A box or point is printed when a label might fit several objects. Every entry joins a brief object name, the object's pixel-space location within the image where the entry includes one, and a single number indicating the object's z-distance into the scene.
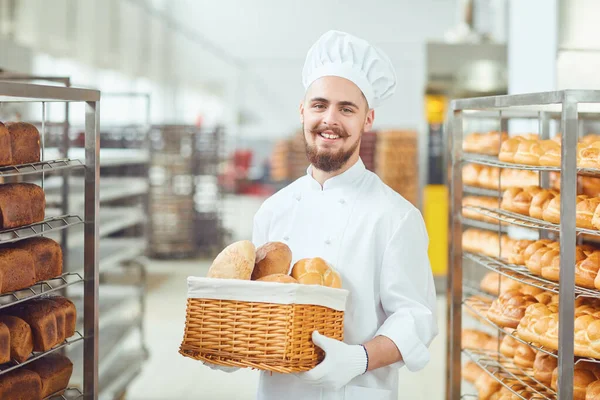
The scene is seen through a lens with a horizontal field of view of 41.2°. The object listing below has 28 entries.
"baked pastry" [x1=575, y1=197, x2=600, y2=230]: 2.40
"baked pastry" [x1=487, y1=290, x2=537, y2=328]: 2.72
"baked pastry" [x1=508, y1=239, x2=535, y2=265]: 2.88
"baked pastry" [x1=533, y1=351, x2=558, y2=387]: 2.60
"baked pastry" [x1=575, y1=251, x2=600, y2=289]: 2.41
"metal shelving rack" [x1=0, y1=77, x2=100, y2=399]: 2.11
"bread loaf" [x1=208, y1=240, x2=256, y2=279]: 1.85
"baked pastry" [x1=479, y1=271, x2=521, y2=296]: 3.12
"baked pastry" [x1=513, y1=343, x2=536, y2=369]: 2.79
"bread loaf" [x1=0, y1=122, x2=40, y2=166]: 2.04
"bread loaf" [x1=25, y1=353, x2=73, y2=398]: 2.23
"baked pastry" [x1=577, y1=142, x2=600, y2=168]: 2.38
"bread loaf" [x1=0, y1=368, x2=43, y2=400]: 2.04
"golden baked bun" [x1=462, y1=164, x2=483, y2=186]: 4.02
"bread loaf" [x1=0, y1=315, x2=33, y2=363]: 2.07
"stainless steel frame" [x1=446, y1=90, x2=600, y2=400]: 2.06
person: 2.02
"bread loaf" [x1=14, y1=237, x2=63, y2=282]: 2.23
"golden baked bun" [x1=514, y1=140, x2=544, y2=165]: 2.83
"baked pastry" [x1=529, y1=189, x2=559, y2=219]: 2.73
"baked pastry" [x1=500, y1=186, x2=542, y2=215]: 2.88
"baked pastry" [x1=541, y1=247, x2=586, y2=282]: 2.49
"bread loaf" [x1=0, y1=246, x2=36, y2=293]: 2.02
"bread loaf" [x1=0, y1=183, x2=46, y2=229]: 2.05
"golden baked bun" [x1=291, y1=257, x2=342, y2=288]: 1.86
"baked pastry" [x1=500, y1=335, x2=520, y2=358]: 2.90
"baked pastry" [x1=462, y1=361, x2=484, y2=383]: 3.45
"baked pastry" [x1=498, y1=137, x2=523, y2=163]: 2.95
